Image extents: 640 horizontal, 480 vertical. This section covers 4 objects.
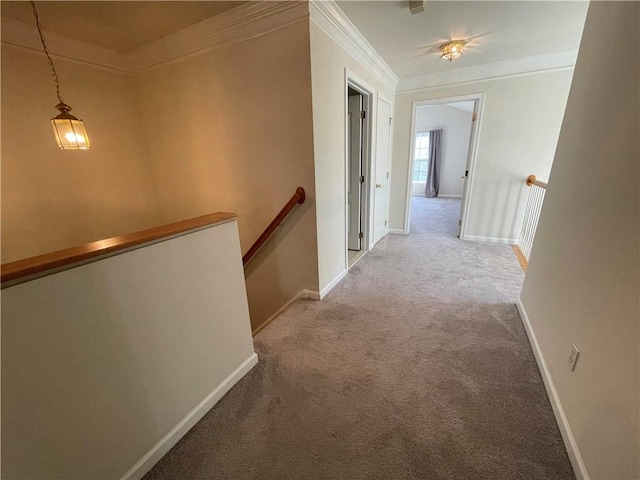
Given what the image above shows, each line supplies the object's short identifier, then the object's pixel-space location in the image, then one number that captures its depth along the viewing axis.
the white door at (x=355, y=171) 2.96
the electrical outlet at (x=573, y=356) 1.12
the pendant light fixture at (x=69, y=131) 1.53
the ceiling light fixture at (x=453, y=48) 2.42
